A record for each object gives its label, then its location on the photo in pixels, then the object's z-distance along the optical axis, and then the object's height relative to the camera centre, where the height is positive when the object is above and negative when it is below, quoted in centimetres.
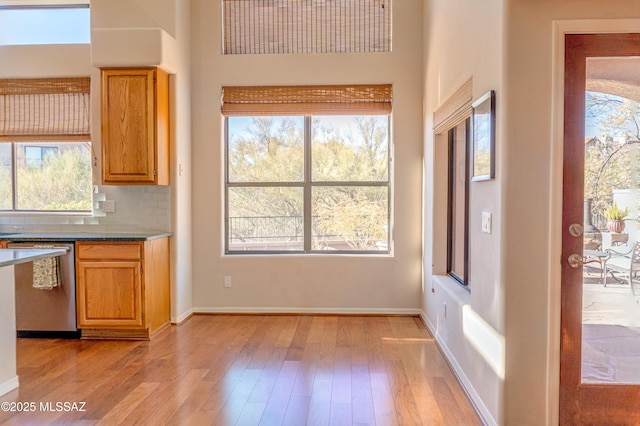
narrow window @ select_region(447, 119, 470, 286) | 341 -1
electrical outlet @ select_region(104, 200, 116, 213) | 446 -3
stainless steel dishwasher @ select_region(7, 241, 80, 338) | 388 -88
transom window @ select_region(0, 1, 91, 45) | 460 +184
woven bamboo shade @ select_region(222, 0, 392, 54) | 464 +182
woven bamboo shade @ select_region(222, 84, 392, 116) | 460 +105
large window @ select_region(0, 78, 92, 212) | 452 +59
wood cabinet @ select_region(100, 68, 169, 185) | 404 +69
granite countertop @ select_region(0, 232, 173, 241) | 383 -30
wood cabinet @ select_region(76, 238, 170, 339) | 385 -70
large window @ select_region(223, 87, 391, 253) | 473 +20
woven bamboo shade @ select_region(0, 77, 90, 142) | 451 +94
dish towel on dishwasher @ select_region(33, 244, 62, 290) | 379 -60
